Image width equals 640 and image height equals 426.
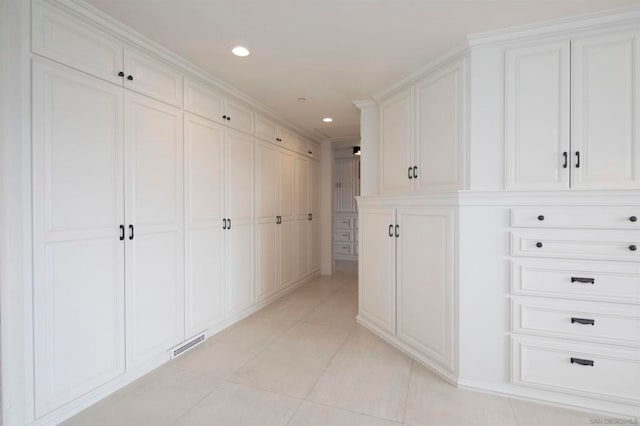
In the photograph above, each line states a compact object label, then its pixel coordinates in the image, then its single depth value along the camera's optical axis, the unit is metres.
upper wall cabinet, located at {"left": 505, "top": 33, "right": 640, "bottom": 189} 1.82
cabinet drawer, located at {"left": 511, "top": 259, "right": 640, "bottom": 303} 1.79
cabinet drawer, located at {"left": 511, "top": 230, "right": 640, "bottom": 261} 1.78
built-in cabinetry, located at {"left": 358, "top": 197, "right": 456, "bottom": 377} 2.22
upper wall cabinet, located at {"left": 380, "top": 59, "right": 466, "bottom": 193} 2.24
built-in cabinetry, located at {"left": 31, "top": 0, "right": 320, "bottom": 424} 1.67
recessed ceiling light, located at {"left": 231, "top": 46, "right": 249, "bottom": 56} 2.27
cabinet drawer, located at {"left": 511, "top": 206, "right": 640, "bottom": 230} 1.77
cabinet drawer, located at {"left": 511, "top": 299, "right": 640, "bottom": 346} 1.79
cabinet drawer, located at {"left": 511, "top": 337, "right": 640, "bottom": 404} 1.79
